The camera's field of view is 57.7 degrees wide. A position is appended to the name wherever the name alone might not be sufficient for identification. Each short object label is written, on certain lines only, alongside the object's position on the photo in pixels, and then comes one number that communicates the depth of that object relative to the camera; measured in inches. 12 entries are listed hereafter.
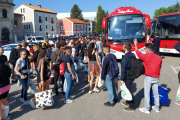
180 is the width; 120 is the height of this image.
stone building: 1384.1
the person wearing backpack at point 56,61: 229.0
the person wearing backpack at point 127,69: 167.9
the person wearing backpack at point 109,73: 182.1
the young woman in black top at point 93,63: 237.9
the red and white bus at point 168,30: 510.0
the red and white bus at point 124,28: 416.8
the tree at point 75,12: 3110.2
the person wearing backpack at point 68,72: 200.5
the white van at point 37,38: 1050.4
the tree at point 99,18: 3208.7
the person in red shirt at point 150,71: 160.2
